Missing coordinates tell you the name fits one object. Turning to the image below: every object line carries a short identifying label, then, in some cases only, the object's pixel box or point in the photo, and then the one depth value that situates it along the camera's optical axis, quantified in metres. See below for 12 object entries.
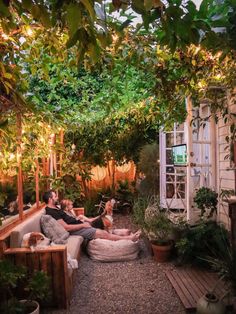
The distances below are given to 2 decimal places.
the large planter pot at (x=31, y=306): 2.54
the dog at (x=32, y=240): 3.02
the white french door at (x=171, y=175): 5.92
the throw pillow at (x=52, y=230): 4.00
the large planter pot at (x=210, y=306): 2.44
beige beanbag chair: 4.23
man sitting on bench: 4.47
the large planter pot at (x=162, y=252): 4.14
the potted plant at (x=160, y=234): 4.16
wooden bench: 2.89
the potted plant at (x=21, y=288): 2.39
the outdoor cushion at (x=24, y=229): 3.06
